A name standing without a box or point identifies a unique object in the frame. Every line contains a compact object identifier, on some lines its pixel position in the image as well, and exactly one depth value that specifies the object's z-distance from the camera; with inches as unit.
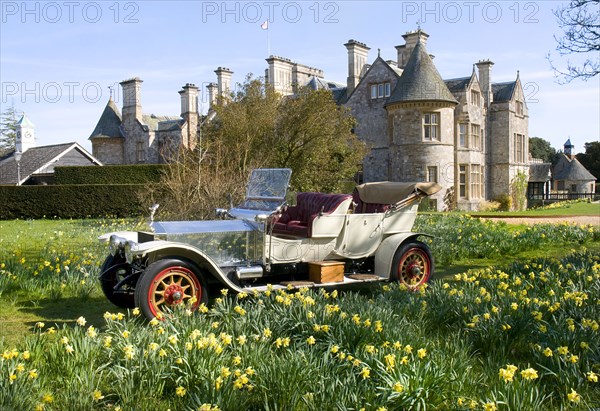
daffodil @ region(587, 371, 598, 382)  142.8
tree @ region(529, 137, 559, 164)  3034.0
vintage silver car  234.4
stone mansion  1155.9
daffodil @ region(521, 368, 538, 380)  135.6
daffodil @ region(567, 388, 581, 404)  130.4
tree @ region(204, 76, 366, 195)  777.6
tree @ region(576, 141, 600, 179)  2561.5
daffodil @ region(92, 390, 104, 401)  135.9
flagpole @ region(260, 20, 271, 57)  1247.2
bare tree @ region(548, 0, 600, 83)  432.5
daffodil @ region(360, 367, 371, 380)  141.9
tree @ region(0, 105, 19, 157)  2478.5
